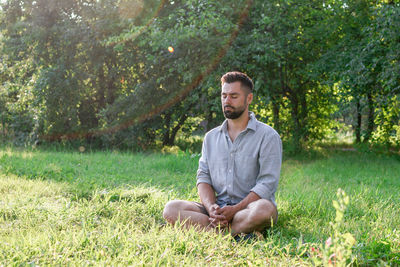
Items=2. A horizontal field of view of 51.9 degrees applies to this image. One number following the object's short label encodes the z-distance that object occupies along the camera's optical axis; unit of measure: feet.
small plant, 5.83
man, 13.15
